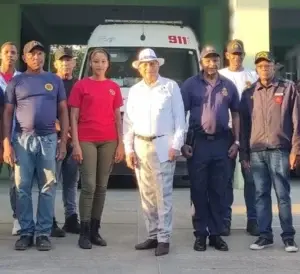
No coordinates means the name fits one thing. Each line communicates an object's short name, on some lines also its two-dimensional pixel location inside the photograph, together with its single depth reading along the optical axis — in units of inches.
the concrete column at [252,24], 434.9
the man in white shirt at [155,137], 245.8
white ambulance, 433.7
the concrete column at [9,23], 534.3
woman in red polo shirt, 252.7
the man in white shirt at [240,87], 280.2
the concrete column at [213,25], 578.2
